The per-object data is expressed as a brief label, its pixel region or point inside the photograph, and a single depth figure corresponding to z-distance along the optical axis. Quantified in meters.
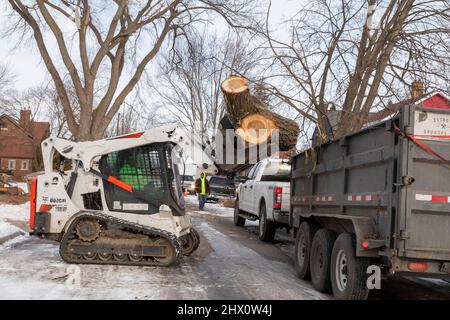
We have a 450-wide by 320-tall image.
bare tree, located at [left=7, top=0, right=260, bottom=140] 21.44
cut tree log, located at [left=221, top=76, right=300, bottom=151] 11.74
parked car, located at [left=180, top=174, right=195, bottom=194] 37.99
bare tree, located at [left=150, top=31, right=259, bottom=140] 37.28
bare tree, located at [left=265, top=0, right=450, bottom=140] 12.48
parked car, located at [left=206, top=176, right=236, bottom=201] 28.73
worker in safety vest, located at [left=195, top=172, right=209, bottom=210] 22.88
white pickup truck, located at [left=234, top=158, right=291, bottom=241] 11.79
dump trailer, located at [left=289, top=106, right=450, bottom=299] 5.41
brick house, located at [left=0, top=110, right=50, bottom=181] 57.85
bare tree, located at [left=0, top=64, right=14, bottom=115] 41.28
